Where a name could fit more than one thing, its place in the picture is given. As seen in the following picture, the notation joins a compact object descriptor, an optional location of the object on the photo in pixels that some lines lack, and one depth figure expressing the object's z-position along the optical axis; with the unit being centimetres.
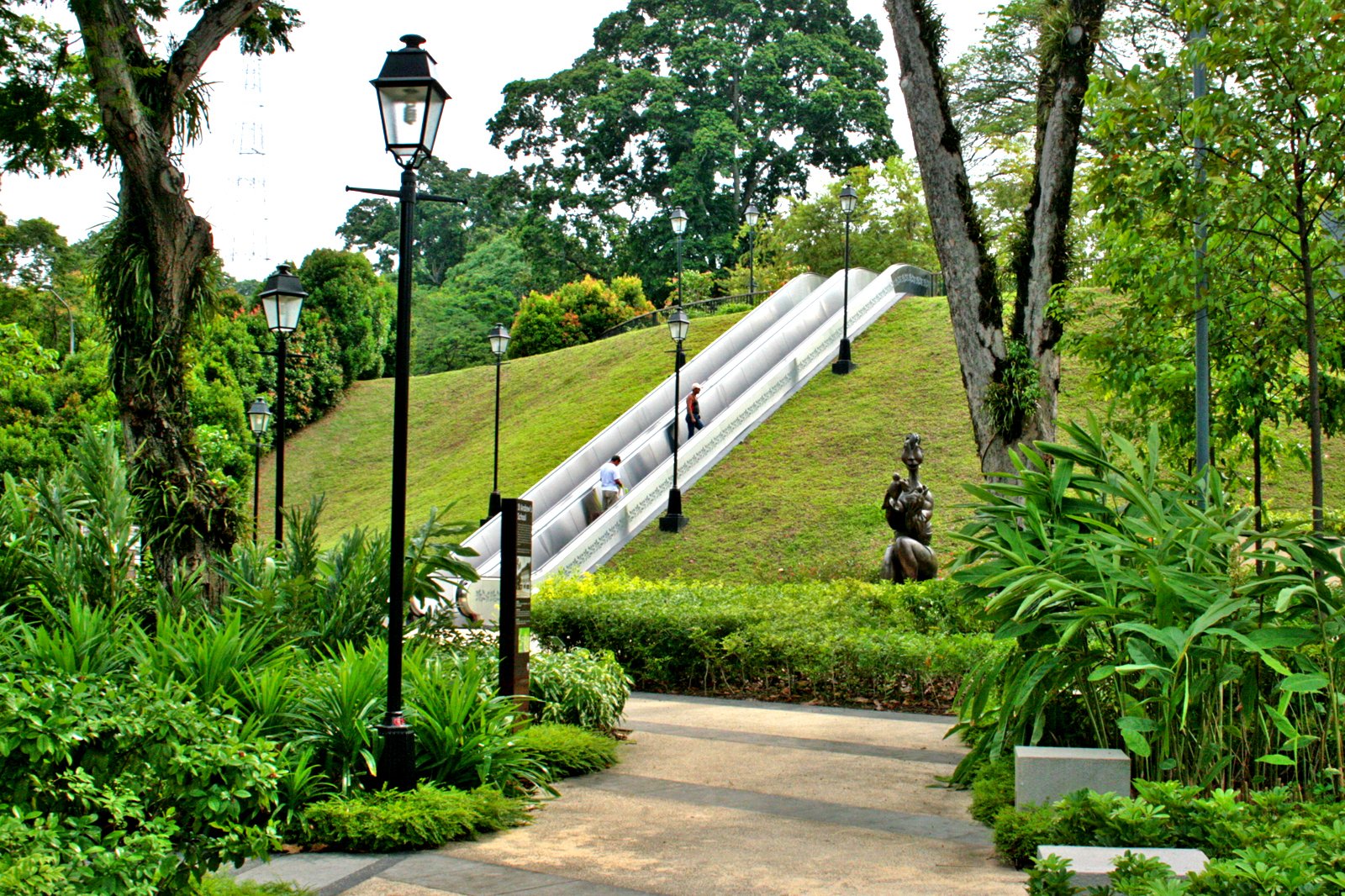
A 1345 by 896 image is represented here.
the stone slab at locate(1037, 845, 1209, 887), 439
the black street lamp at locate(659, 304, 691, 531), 2500
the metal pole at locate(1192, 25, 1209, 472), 921
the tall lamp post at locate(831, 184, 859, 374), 3203
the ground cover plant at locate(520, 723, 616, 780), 836
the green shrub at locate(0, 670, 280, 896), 411
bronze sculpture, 1628
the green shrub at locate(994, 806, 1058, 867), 571
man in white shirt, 2667
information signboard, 864
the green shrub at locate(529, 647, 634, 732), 955
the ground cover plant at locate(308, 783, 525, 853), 643
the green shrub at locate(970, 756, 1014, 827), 679
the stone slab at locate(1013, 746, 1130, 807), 610
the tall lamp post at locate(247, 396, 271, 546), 2534
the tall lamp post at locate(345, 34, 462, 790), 748
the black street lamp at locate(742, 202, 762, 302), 3694
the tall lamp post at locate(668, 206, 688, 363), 3238
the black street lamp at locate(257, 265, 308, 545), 1577
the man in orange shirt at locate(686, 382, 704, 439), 2956
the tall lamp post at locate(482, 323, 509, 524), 2812
